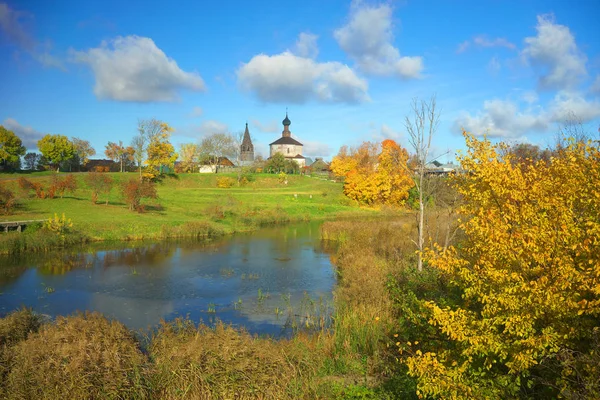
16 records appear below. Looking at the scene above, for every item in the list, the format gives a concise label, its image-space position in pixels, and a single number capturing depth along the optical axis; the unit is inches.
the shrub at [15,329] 324.3
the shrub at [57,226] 1042.1
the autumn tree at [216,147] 3316.9
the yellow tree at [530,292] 215.2
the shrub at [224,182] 2495.1
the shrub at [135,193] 1407.5
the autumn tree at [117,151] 2811.0
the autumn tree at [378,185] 2080.5
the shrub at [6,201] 1171.9
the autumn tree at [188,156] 3073.6
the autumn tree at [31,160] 2603.3
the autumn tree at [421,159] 542.9
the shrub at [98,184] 1486.8
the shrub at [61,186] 1488.7
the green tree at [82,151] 2846.2
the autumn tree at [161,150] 2399.9
